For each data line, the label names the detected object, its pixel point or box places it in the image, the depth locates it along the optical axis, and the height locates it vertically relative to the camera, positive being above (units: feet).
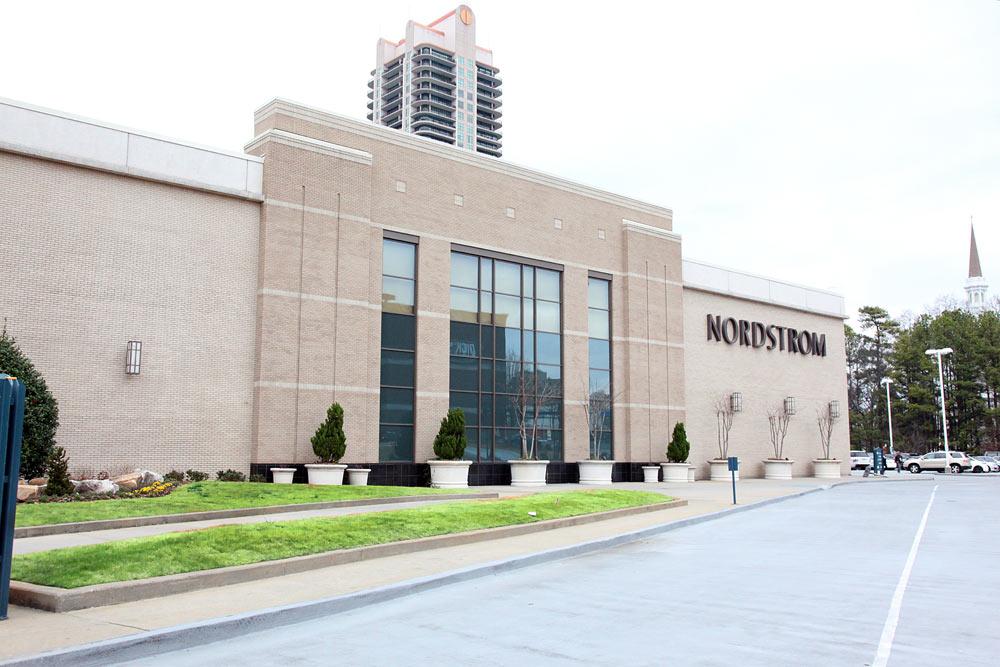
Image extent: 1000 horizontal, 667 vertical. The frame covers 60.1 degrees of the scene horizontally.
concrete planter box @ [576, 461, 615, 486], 112.88 -4.61
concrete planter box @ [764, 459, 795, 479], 144.36 -5.15
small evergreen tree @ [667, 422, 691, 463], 123.75 -1.32
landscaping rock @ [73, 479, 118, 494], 64.49 -3.74
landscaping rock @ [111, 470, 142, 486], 69.67 -3.39
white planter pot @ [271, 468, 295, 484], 84.23 -3.72
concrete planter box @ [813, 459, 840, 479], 155.53 -5.37
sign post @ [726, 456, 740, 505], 72.79 -2.20
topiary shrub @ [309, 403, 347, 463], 86.69 -0.22
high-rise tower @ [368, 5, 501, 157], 603.26 +252.59
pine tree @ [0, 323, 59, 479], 63.10 +1.80
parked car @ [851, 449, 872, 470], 223.61 -5.74
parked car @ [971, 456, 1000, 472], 206.18 -6.19
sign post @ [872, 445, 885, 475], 171.63 -4.69
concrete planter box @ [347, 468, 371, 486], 89.40 -4.04
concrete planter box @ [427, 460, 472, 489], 97.14 -4.14
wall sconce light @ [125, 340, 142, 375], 79.30 +7.15
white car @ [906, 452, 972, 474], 202.59 -5.59
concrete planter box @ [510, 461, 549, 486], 105.29 -4.34
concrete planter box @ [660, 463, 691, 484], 122.83 -4.85
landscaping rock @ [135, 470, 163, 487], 71.69 -3.49
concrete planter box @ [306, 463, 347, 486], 85.46 -3.60
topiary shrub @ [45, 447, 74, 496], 61.36 -3.18
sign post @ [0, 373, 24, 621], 27.86 -0.76
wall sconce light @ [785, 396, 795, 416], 152.76 +5.64
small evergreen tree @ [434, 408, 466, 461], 98.63 -0.10
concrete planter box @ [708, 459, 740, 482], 134.10 -5.00
